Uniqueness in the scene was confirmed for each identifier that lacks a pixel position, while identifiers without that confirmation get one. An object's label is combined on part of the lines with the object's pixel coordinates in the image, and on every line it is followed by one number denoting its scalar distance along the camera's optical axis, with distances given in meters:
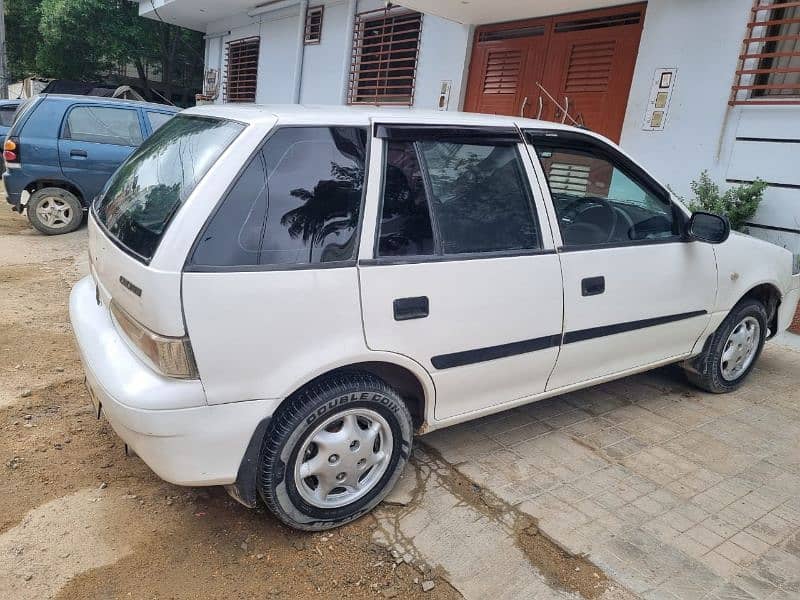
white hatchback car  2.09
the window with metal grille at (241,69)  13.56
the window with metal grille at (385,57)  9.23
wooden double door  6.51
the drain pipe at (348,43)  10.03
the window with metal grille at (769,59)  5.14
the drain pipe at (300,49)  11.20
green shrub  5.24
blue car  7.29
